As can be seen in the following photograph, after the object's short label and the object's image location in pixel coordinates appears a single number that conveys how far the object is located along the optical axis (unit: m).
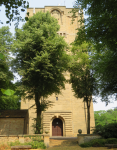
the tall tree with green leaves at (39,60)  16.31
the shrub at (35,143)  14.27
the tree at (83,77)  18.58
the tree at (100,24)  8.69
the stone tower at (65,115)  26.05
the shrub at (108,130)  14.86
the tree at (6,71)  18.05
